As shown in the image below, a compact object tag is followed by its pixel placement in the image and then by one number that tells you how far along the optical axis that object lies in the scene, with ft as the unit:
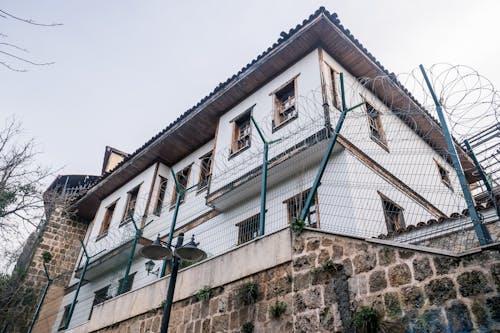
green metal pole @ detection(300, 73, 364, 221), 15.58
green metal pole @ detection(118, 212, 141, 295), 24.52
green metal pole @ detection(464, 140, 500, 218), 14.90
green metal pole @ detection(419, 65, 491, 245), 10.38
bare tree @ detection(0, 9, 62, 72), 10.49
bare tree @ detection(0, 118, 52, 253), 36.63
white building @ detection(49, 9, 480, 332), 25.72
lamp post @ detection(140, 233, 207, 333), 16.15
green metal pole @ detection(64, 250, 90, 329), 29.60
